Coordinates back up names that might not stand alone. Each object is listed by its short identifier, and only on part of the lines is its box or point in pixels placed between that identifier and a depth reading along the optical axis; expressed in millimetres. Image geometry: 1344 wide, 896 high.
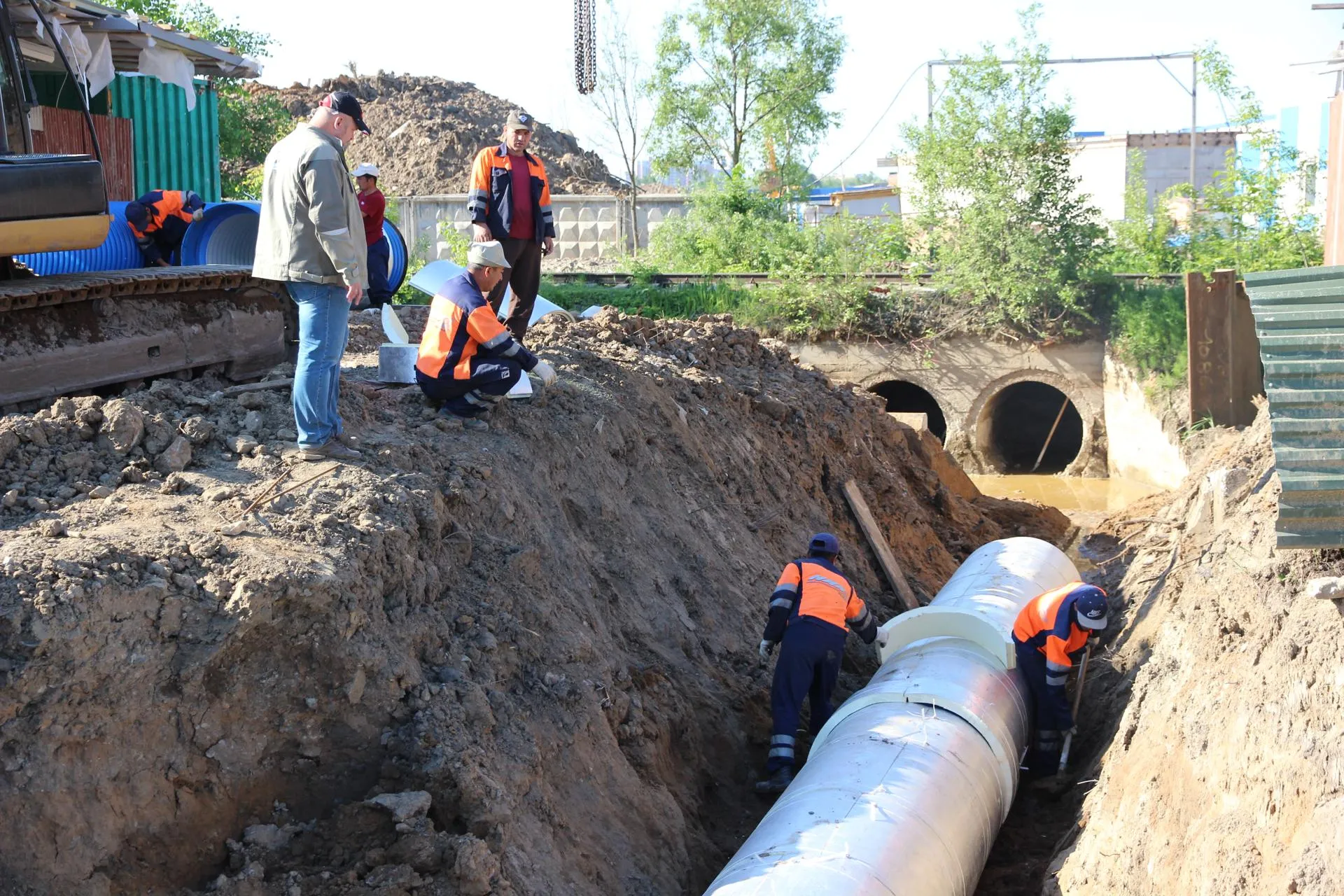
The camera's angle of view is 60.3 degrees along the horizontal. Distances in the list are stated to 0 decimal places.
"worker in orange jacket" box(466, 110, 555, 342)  8430
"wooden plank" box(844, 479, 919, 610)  10438
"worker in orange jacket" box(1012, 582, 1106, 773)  7281
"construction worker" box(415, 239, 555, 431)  7176
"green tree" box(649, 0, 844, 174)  31469
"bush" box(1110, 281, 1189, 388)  17844
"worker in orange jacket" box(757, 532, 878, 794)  7184
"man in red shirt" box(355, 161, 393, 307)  10805
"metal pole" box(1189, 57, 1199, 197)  30269
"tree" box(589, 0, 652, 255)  34031
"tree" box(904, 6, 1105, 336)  19438
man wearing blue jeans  5941
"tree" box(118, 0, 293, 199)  19891
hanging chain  33125
